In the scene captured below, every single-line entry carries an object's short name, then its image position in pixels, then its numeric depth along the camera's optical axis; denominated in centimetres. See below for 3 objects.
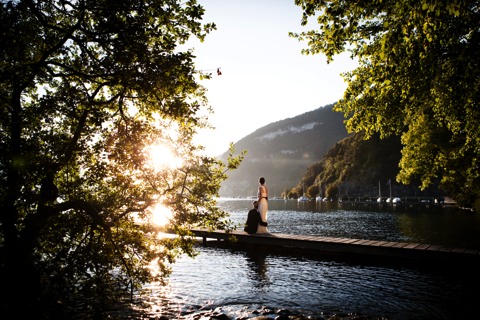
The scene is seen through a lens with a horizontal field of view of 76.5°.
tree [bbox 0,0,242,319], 757
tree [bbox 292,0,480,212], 838
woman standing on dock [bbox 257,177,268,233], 2073
